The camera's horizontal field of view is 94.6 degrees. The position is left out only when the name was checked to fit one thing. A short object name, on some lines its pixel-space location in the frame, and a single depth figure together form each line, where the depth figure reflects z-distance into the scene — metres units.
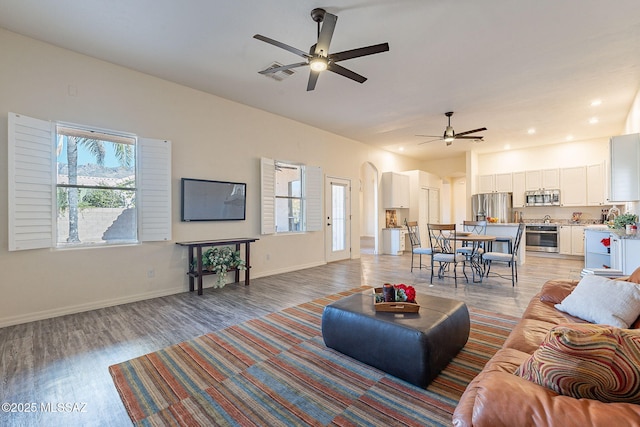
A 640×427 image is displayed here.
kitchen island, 6.27
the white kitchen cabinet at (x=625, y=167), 4.33
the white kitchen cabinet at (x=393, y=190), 8.31
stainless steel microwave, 7.71
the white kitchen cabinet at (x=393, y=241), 8.15
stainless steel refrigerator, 8.21
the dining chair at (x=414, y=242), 5.34
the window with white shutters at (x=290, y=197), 5.48
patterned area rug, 1.70
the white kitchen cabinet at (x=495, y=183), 8.42
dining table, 4.74
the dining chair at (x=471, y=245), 5.35
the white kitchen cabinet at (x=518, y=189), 8.22
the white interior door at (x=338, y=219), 6.88
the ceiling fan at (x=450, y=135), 5.46
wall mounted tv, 4.42
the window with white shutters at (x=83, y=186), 3.11
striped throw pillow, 0.90
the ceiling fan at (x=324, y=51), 2.55
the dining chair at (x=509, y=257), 4.58
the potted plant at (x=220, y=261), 4.39
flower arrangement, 2.37
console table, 4.20
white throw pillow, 1.79
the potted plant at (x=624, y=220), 3.94
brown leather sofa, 0.82
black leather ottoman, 1.94
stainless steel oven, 7.51
